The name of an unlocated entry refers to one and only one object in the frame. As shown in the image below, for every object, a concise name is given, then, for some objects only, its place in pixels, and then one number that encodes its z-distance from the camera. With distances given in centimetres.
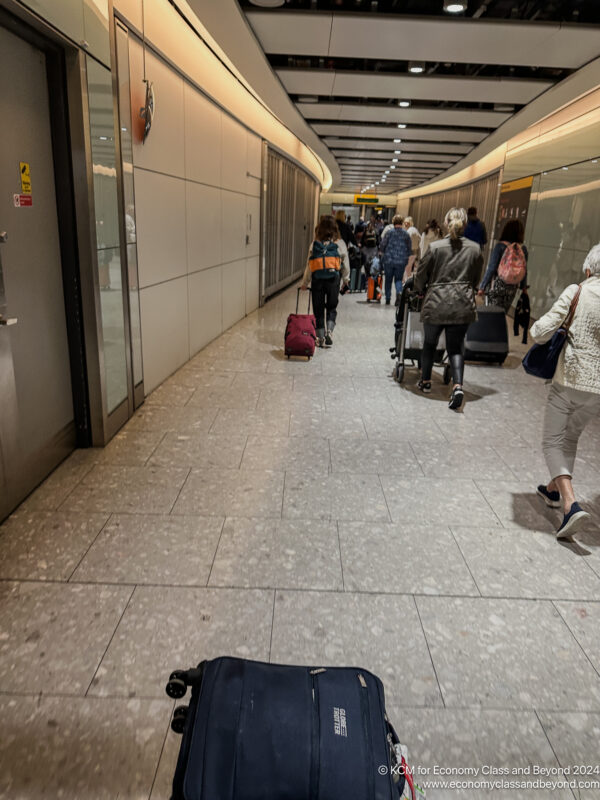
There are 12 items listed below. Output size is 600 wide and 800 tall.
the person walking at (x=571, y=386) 294
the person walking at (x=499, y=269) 728
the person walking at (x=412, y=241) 1069
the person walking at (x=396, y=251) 1018
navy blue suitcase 118
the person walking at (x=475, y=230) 1030
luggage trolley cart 590
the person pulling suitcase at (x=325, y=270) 698
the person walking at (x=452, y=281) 499
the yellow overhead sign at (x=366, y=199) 3488
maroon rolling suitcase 662
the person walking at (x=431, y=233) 1028
